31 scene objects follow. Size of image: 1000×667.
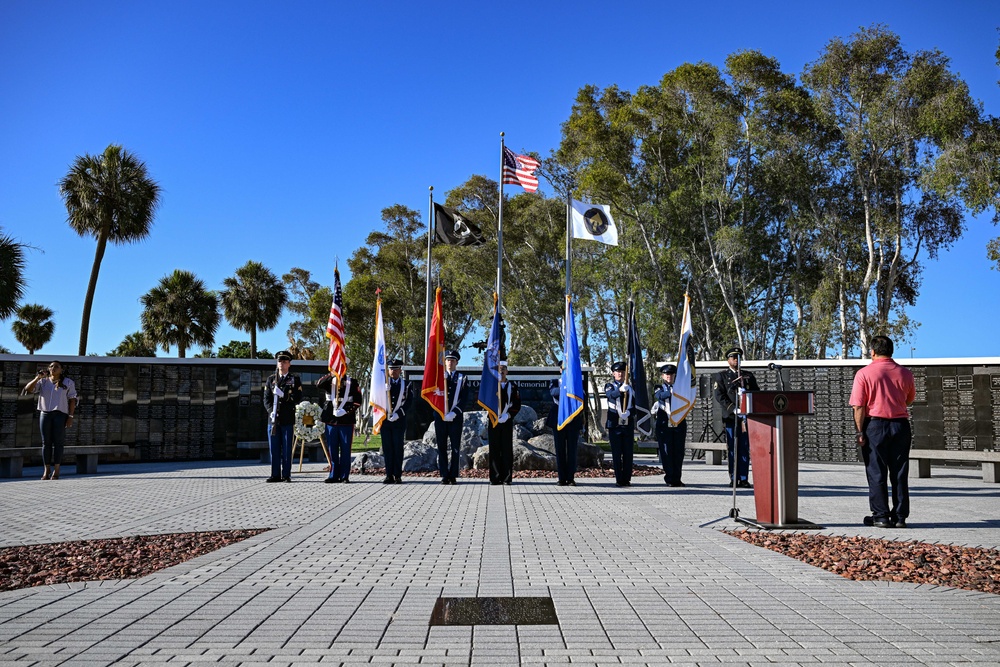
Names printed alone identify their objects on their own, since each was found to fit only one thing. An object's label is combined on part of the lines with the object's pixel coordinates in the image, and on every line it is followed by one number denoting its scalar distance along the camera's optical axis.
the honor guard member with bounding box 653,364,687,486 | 13.56
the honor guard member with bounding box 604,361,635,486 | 13.10
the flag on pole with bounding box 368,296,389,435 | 13.78
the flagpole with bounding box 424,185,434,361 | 26.17
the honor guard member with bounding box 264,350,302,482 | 13.92
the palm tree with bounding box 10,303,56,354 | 47.44
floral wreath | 16.45
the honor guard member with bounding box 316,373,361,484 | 14.07
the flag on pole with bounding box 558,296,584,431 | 12.83
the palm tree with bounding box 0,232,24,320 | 23.20
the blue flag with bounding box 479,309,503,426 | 13.13
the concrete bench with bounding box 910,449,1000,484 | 13.82
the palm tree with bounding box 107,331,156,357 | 42.69
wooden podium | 8.28
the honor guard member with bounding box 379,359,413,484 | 13.71
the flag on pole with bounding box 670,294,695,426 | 13.30
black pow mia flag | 24.66
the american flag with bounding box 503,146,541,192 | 23.23
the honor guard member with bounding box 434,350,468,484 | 13.60
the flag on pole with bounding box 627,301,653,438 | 13.35
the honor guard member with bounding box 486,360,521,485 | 13.23
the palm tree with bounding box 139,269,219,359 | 41.94
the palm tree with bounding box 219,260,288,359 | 48.56
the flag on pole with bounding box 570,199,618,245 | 20.06
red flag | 13.45
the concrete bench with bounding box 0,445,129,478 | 15.30
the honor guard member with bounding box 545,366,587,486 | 13.11
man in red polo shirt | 8.41
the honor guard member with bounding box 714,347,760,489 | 12.88
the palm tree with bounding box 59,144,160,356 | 31.17
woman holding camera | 14.55
